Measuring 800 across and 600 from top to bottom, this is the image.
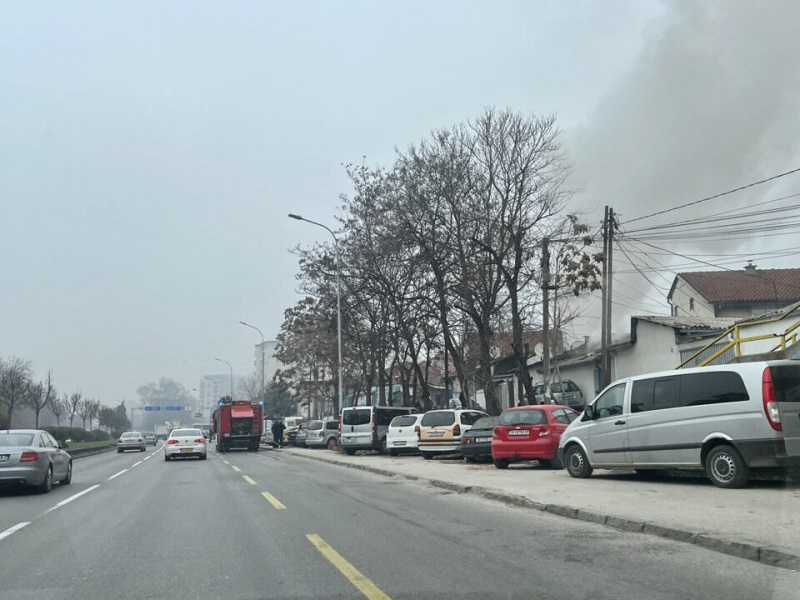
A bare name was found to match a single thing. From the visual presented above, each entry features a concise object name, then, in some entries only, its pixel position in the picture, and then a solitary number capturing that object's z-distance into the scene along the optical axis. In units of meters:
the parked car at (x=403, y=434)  27.05
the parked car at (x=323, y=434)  39.56
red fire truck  42.66
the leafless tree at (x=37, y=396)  54.33
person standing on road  50.09
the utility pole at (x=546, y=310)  26.11
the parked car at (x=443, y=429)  24.16
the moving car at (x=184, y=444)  30.73
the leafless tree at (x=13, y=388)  50.19
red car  17.62
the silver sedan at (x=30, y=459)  14.62
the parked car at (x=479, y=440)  21.00
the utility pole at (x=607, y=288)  23.66
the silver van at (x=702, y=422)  11.32
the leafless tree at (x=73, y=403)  76.06
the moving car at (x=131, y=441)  49.30
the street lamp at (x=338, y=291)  34.44
